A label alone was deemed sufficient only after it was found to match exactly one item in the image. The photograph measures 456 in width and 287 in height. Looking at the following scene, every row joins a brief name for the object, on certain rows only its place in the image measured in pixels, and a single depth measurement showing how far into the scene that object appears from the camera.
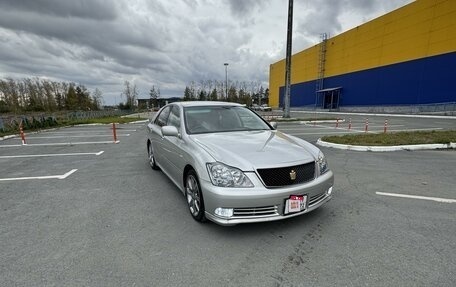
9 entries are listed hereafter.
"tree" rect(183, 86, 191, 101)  73.60
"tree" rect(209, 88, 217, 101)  73.43
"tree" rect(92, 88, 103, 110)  65.05
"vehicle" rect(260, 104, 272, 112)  56.22
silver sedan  2.84
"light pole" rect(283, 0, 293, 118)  20.52
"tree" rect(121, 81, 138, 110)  63.89
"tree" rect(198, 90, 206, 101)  71.70
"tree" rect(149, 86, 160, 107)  71.31
